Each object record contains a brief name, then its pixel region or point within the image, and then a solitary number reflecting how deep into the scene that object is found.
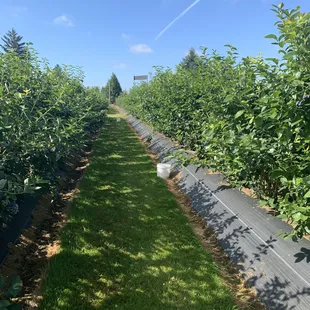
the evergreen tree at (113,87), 68.68
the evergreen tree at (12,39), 59.44
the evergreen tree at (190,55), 61.53
